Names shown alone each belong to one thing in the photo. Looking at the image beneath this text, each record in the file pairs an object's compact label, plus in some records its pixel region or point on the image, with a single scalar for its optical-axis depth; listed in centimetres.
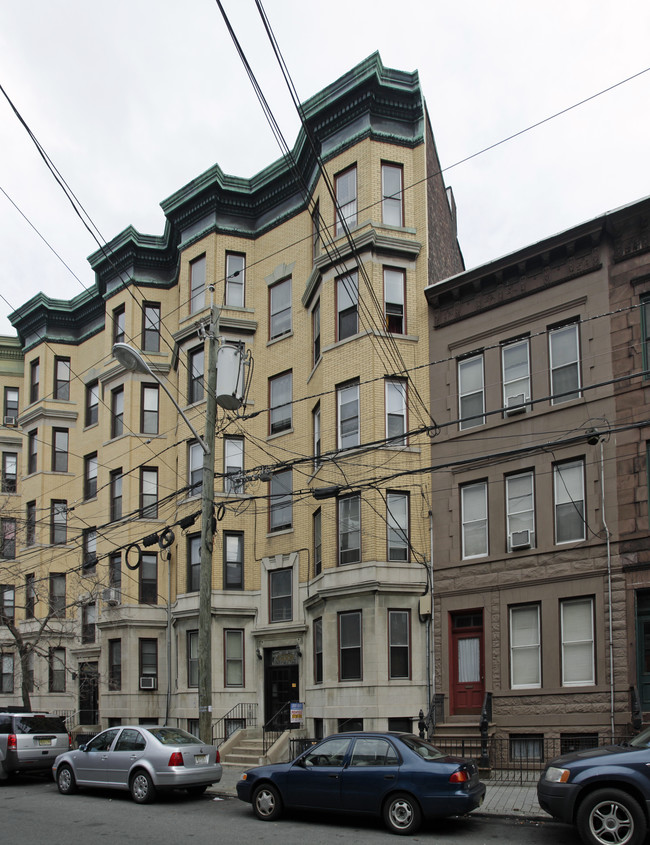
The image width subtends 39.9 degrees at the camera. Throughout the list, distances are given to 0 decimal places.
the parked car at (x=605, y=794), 1128
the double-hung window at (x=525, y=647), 2098
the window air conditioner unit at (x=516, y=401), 2212
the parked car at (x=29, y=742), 1992
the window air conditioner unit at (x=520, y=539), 2148
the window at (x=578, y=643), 2012
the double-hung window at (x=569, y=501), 2083
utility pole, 1752
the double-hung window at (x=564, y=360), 2150
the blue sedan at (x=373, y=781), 1302
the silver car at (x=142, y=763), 1638
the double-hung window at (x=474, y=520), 2269
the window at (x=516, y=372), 2242
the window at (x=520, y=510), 2159
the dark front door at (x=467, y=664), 2195
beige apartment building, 2356
